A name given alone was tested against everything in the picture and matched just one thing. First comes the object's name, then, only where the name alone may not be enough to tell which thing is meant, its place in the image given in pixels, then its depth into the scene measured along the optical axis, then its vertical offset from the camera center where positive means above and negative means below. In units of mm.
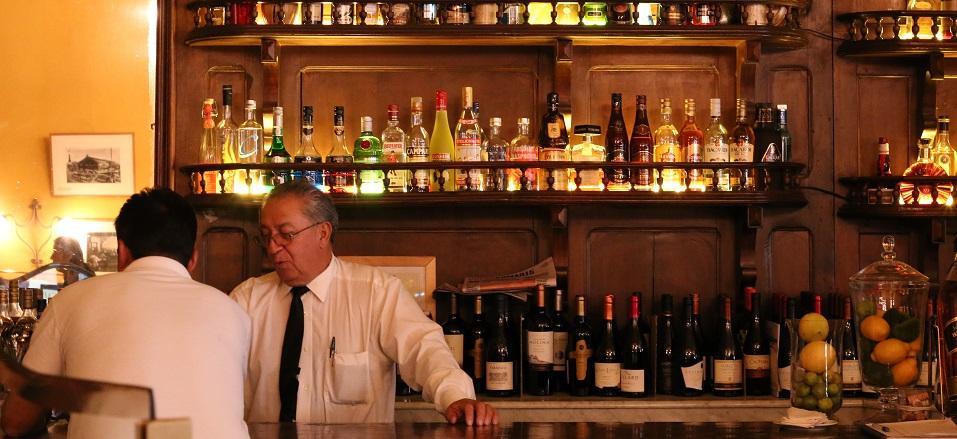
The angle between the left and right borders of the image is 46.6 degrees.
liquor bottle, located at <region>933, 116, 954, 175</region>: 3715 +243
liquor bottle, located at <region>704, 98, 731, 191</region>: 3551 +231
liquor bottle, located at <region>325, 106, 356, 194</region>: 3555 +168
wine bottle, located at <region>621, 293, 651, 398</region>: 3570 -446
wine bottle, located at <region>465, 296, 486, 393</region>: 3662 -410
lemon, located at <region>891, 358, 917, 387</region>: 2549 -342
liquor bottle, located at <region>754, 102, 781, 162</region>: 3617 +296
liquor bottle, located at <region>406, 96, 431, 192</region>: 3533 +258
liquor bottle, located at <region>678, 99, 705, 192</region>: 3564 +259
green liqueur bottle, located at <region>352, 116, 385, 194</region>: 3588 +239
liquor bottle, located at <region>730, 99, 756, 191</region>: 3566 +212
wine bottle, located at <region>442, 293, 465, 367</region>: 3635 -348
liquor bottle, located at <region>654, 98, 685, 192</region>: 3597 +245
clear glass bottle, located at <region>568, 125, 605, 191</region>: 3555 +231
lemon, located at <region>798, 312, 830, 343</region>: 2545 -240
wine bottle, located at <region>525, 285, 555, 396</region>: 3592 -425
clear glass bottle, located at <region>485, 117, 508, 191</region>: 3578 +243
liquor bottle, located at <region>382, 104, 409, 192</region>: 3602 +258
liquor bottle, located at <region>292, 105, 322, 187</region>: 3570 +253
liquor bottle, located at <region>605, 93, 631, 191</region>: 3576 +258
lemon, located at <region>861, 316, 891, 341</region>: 2543 -241
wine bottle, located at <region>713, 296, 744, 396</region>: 3570 -456
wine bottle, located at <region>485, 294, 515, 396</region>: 3574 -440
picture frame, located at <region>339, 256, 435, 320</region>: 3740 -150
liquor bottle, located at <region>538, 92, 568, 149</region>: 3594 +315
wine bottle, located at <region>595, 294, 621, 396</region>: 3578 -448
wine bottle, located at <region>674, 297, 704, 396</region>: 3582 -451
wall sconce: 4176 +19
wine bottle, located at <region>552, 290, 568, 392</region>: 3645 -409
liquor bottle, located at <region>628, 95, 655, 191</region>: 3584 +266
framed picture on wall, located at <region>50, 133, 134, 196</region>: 4098 +244
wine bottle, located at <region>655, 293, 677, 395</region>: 3613 -453
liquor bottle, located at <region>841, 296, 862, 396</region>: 3557 -466
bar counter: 2439 -464
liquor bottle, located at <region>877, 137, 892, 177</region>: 3658 +212
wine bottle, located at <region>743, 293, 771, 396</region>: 3596 -475
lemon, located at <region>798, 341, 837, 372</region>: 2537 -302
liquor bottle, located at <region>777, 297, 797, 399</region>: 3559 -442
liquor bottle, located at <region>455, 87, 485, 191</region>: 3533 +252
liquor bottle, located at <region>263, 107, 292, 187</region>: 3561 +240
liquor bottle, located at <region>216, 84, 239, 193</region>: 3678 +303
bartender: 2918 -273
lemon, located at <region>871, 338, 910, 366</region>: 2541 -293
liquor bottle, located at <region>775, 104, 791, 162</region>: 3637 +292
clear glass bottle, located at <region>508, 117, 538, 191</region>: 3549 +231
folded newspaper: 3637 -184
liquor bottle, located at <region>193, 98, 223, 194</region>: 3624 +259
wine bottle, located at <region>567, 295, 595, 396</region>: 3604 -427
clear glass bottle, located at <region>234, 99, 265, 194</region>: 3660 +291
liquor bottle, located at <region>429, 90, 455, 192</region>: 3643 +320
